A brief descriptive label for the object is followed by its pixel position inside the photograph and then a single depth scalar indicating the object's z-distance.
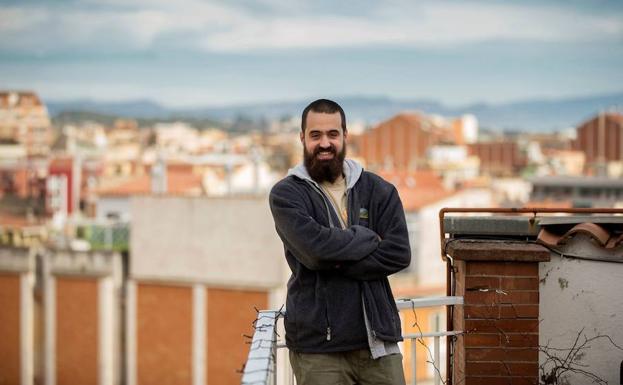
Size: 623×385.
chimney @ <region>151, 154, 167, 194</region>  35.16
